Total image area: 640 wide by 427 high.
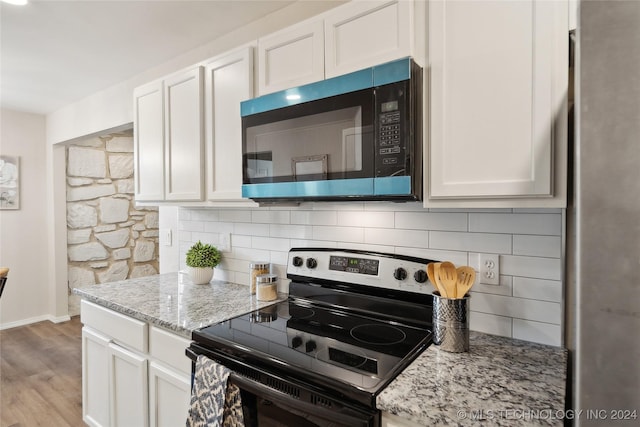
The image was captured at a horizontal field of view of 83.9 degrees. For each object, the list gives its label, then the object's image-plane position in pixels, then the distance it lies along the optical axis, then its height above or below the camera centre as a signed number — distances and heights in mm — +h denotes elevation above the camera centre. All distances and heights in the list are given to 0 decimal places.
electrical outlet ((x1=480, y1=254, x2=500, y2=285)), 1337 -238
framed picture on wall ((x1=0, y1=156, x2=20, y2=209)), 3965 +296
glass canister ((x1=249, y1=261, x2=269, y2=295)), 1956 -348
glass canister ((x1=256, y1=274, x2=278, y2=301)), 1843 -419
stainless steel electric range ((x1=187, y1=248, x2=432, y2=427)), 1021 -489
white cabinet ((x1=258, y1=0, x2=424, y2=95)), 1234 +638
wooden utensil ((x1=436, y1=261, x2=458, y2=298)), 1208 -244
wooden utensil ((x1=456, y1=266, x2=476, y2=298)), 1202 -251
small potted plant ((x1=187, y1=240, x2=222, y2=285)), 2195 -340
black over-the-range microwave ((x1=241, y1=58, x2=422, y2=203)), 1175 +255
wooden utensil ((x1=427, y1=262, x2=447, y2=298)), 1218 -262
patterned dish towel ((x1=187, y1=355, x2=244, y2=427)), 1208 -666
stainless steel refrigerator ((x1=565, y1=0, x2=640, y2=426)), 503 -10
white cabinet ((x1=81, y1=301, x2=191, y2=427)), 1540 -798
